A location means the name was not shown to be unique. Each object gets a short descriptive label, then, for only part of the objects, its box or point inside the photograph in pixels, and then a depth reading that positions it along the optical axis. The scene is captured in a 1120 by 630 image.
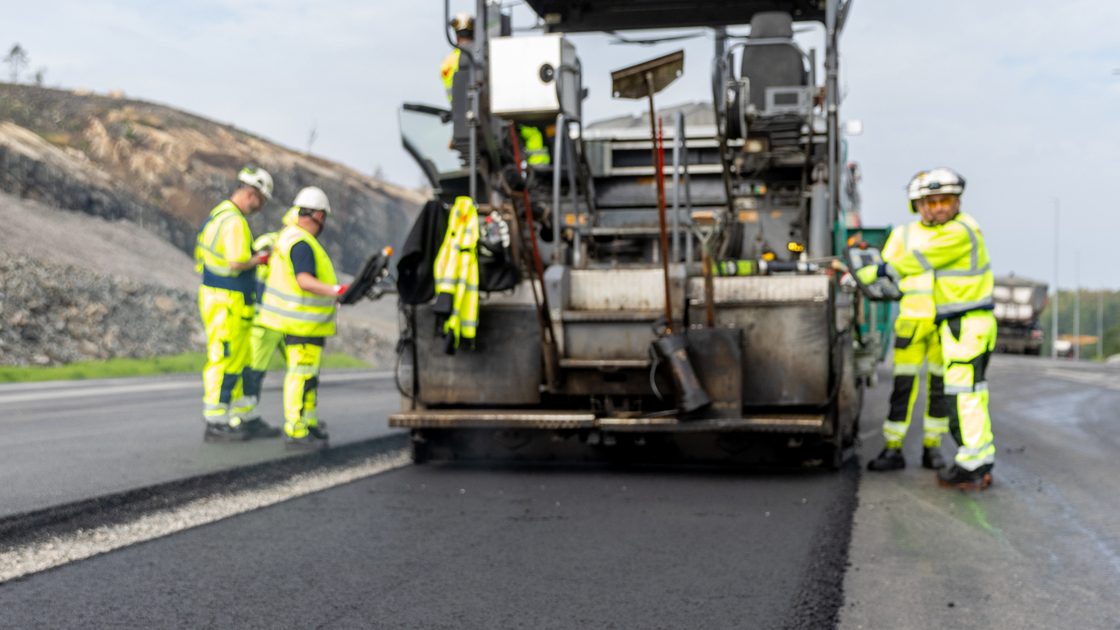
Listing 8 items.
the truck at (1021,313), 36.00
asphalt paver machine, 5.76
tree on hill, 39.97
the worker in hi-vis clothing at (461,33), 7.43
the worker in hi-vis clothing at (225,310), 6.98
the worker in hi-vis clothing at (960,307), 5.60
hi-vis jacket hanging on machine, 5.89
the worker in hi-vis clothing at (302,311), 6.61
